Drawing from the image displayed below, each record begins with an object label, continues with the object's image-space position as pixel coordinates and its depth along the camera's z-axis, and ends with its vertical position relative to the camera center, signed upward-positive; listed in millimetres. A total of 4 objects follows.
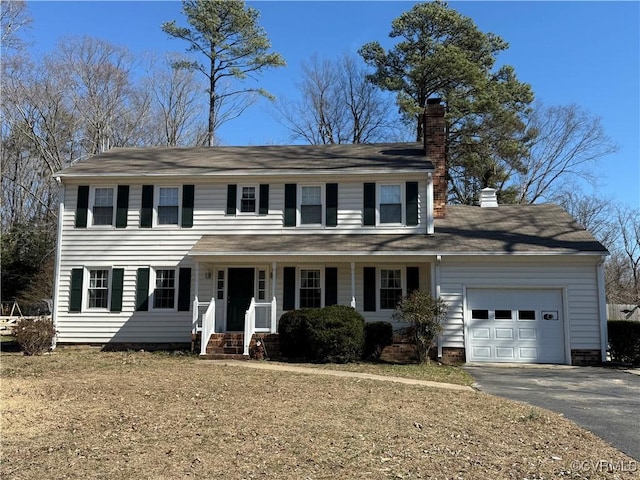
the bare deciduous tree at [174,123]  33438 +11387
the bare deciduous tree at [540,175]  31125 +7809
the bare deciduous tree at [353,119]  32688 +11545
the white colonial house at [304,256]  14484 +1298
